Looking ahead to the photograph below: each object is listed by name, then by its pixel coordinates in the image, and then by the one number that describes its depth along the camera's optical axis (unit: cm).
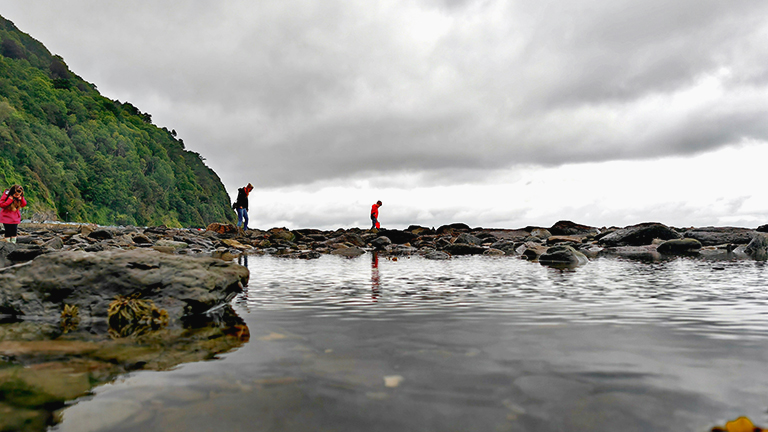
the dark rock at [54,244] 1247
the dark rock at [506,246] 2070
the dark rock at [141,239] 1827
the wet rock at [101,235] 1801
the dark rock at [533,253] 1579
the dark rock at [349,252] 1861
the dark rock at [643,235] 2247
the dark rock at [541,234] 2874
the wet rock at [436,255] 1704
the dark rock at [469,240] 2437
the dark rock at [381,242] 2439
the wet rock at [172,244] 1732
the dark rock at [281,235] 2592
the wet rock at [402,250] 2002
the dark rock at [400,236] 2695
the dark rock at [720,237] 2159
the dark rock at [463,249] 2048
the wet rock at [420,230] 3582
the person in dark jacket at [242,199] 2458
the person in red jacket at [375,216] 3227
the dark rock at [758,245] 1719
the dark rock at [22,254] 1004
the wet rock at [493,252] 1884
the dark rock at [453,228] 3774
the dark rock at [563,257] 1349
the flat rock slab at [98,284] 462
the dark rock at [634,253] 1610
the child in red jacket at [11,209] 1277
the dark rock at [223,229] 3052
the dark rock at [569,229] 3342
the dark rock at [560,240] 2422
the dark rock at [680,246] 1962
